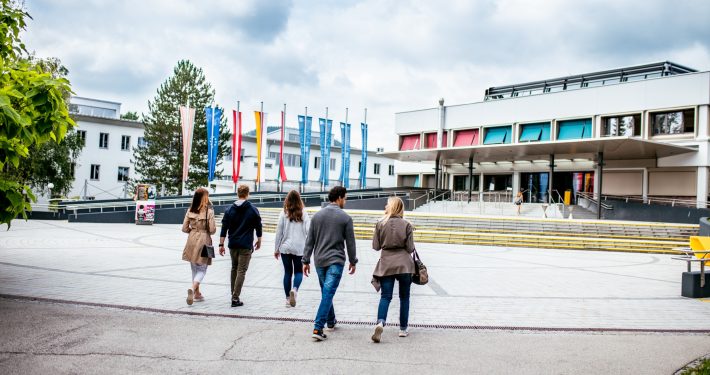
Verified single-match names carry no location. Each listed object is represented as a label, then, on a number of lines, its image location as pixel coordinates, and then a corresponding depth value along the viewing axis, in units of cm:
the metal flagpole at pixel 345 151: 4344
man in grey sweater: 645
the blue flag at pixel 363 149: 4525
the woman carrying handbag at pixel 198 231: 812
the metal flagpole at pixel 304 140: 3922
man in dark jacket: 794
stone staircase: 2136
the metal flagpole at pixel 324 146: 4115
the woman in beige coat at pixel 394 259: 647
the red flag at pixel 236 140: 3622
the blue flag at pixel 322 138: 4091
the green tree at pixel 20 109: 607
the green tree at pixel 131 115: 8023
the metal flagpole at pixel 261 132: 3606
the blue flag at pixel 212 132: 3619
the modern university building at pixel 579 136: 3316
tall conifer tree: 4572
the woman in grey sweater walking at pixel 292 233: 769
